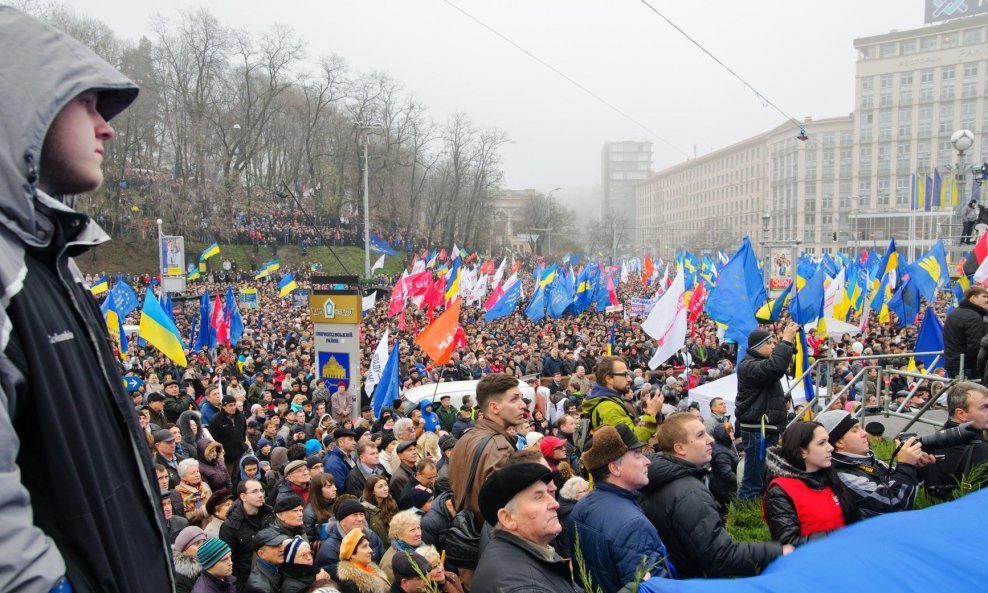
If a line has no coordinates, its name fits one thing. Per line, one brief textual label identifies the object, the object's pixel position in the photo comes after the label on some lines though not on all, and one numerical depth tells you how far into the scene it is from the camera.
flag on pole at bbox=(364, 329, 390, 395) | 13.43
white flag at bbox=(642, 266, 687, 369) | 13.60
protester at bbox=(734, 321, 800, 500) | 6.32
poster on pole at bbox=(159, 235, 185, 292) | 24.48
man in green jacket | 5.28
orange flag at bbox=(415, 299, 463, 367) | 11.92
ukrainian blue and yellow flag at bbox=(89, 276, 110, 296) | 21.14
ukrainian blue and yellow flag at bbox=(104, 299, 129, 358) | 14.34
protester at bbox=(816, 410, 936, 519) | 4.06
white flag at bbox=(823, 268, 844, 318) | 19.28
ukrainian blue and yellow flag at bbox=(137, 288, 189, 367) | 12.39
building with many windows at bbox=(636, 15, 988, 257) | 84.62
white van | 13.65
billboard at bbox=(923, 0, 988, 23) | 82.62
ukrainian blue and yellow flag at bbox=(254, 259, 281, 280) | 29.73
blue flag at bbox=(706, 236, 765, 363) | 10.88
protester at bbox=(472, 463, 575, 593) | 2.72
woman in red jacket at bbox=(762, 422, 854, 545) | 3.83
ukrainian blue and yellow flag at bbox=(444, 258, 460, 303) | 24.69
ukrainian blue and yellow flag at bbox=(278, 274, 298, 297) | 25.96
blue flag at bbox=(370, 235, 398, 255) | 37.31
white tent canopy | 11.59
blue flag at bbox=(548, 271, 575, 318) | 25.00
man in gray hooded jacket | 1.17
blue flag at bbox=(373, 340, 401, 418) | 11.93
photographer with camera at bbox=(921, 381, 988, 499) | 4.59
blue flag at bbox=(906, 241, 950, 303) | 18.62
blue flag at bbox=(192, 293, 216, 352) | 16.19
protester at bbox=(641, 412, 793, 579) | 3.51
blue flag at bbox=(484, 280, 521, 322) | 22.48
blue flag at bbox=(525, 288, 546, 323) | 24.81
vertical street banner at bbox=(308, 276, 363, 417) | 14.09
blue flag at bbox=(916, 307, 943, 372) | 11.35
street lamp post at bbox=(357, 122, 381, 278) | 29.68
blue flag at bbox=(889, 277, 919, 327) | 18.69
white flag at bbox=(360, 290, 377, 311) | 22.03
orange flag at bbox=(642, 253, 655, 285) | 36.85
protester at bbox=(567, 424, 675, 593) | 3.33
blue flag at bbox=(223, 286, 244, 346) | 17.67
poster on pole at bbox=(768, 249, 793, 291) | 28.92
